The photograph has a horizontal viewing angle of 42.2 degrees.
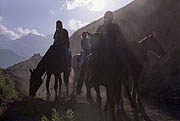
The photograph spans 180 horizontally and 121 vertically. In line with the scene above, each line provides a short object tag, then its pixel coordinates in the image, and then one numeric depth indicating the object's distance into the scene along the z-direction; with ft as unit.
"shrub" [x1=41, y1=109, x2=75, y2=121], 15.78
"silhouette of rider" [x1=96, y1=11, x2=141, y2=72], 21.06
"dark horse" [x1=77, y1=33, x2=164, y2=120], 20.74
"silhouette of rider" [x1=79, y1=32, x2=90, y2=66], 39.06
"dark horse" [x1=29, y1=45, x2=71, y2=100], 33.58
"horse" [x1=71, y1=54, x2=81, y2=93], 46.12
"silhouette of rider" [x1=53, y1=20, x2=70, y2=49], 35.88
